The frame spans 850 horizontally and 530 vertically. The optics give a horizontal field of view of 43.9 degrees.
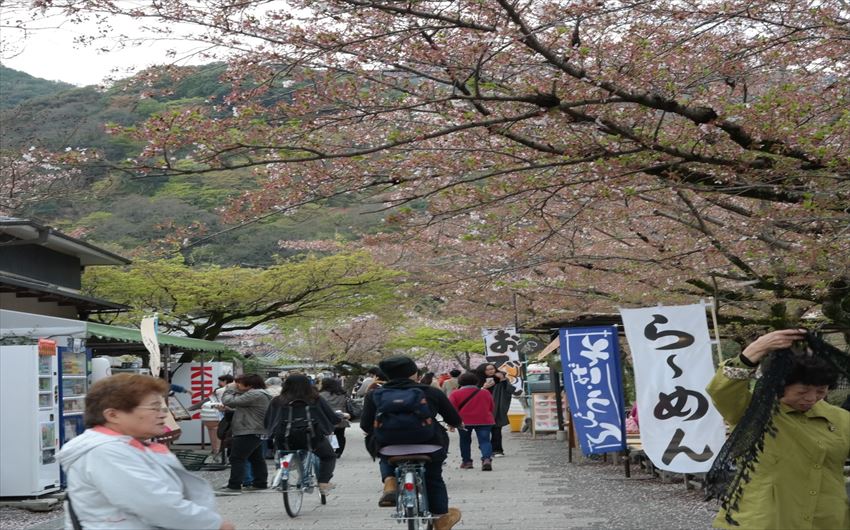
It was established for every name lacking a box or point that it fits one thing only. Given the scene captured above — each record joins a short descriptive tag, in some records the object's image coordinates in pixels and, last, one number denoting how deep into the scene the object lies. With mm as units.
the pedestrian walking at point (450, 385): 21094
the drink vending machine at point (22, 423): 12492
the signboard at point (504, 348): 25859
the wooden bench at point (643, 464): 12859
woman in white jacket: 3549
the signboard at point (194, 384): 22906
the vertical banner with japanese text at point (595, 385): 14234
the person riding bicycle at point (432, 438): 8391
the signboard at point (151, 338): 14102
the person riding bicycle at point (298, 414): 11680
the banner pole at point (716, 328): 10344
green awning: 15680
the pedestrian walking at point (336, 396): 18156
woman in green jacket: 4418
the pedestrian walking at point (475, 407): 16109
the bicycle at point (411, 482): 8203
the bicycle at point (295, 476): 11227
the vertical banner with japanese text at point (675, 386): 11328
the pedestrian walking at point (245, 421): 13852
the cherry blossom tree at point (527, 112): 7137
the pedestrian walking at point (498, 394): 18594
